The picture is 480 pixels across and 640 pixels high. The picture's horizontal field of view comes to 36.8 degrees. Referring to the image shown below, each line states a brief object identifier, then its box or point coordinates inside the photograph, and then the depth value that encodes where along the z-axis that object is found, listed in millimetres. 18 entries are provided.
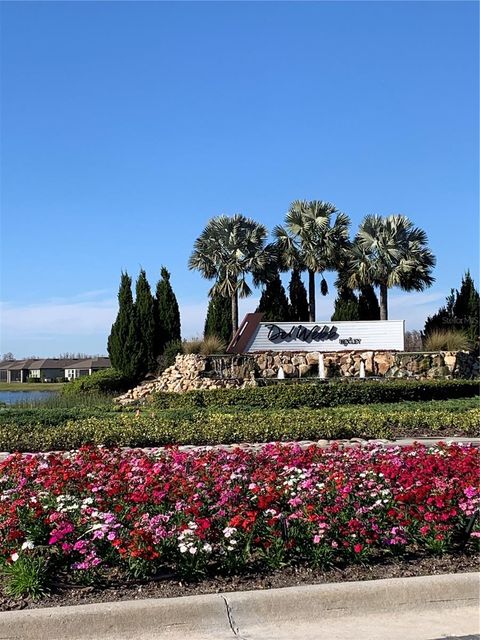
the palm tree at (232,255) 34138
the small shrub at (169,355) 29875
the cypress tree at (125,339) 30766
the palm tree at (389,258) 33969
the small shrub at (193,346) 26766
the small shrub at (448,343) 26688
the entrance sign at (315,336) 25438
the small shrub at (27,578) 4398
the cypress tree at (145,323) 31109
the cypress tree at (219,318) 34312
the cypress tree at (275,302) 35594
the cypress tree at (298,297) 36688
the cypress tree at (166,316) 32219
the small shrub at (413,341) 31156
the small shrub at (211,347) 26078
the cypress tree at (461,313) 34378
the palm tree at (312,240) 34594
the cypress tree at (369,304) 36750
